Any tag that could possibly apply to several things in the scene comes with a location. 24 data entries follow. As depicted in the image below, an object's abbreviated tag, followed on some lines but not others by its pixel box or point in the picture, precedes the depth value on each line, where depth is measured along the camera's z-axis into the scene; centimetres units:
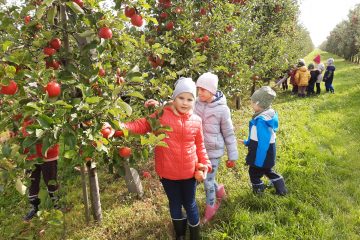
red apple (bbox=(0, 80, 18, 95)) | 203
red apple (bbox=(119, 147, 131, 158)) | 259
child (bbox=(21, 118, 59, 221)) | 392
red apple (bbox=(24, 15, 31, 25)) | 289
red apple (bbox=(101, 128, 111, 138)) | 251
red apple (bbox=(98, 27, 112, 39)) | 253
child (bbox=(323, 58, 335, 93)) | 1238
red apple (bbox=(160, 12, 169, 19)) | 470
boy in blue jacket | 379
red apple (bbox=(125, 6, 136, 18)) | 264
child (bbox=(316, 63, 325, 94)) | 1263
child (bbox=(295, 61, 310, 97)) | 1216
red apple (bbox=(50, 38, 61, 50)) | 279
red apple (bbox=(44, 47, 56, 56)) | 271
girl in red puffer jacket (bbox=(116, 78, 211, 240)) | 295
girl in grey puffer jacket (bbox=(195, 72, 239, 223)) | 351
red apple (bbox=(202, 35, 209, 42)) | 477
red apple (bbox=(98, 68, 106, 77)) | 288
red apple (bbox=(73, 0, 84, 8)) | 255
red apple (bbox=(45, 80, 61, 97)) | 210
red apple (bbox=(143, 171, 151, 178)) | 495
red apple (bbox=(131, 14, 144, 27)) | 264
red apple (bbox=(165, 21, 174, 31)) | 465
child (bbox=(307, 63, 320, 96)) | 1246
